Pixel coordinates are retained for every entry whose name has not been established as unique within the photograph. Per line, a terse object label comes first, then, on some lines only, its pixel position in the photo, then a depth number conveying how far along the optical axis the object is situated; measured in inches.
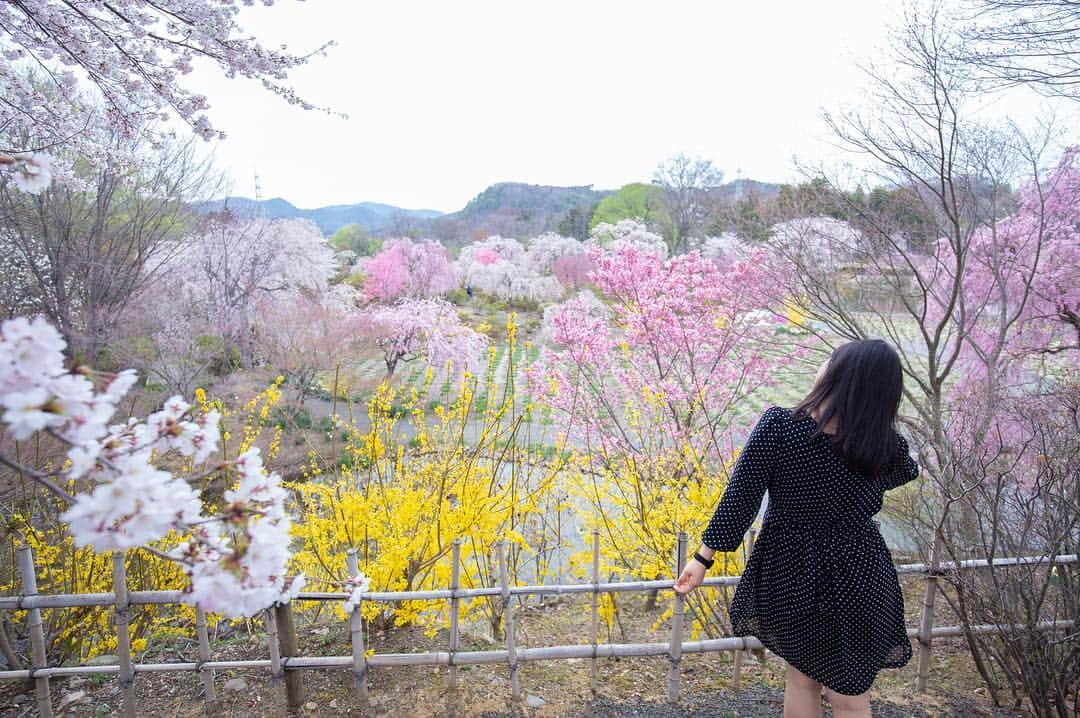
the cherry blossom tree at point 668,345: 199.4
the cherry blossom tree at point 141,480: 31.7
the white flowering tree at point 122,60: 98.4
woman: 57.6
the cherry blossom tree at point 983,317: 78.7
